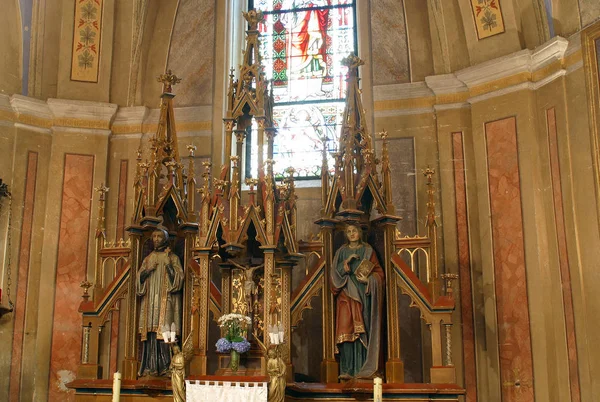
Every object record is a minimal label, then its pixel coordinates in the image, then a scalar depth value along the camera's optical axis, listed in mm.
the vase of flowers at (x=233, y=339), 10477
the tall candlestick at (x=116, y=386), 9648
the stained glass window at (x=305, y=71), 13938
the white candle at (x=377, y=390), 9242
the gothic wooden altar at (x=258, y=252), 10789
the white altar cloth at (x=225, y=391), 9883
